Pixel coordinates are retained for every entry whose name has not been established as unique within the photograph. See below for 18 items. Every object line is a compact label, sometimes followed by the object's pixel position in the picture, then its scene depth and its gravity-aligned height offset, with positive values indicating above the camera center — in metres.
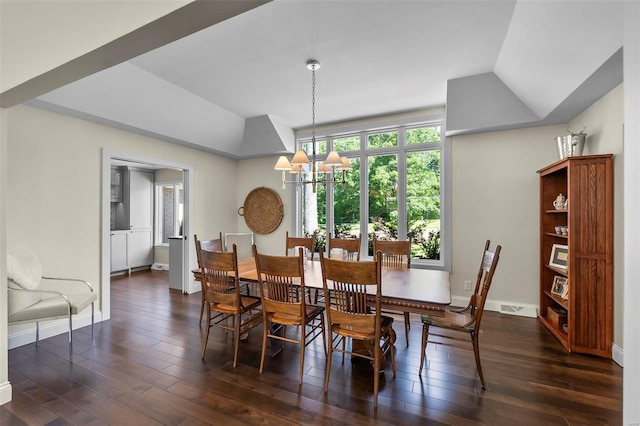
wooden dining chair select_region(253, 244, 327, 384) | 2.23 -0.68
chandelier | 2.91 +0.51
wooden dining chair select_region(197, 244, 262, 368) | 2.53 -0.72
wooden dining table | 2.07 -0.62
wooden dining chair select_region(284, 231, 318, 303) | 3.81 -0.41
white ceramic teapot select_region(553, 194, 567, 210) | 3.21 +0.13
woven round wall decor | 5.47 +0.05
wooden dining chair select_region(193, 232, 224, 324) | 3.28 -0.39
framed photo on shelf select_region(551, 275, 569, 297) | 3.22 -0.81
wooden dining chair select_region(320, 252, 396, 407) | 1.97 -0.66
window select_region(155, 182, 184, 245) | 7.20 +0.05
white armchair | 2.57 -0.83
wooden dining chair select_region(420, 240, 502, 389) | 2.15 -0.89
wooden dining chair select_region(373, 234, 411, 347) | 3.41 -0.47
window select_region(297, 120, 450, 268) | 4.43 +0.33
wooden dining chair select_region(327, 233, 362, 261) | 3.66 -0.42
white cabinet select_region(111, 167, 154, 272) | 6.42 -0.24
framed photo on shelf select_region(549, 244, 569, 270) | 3.22 -0.48
